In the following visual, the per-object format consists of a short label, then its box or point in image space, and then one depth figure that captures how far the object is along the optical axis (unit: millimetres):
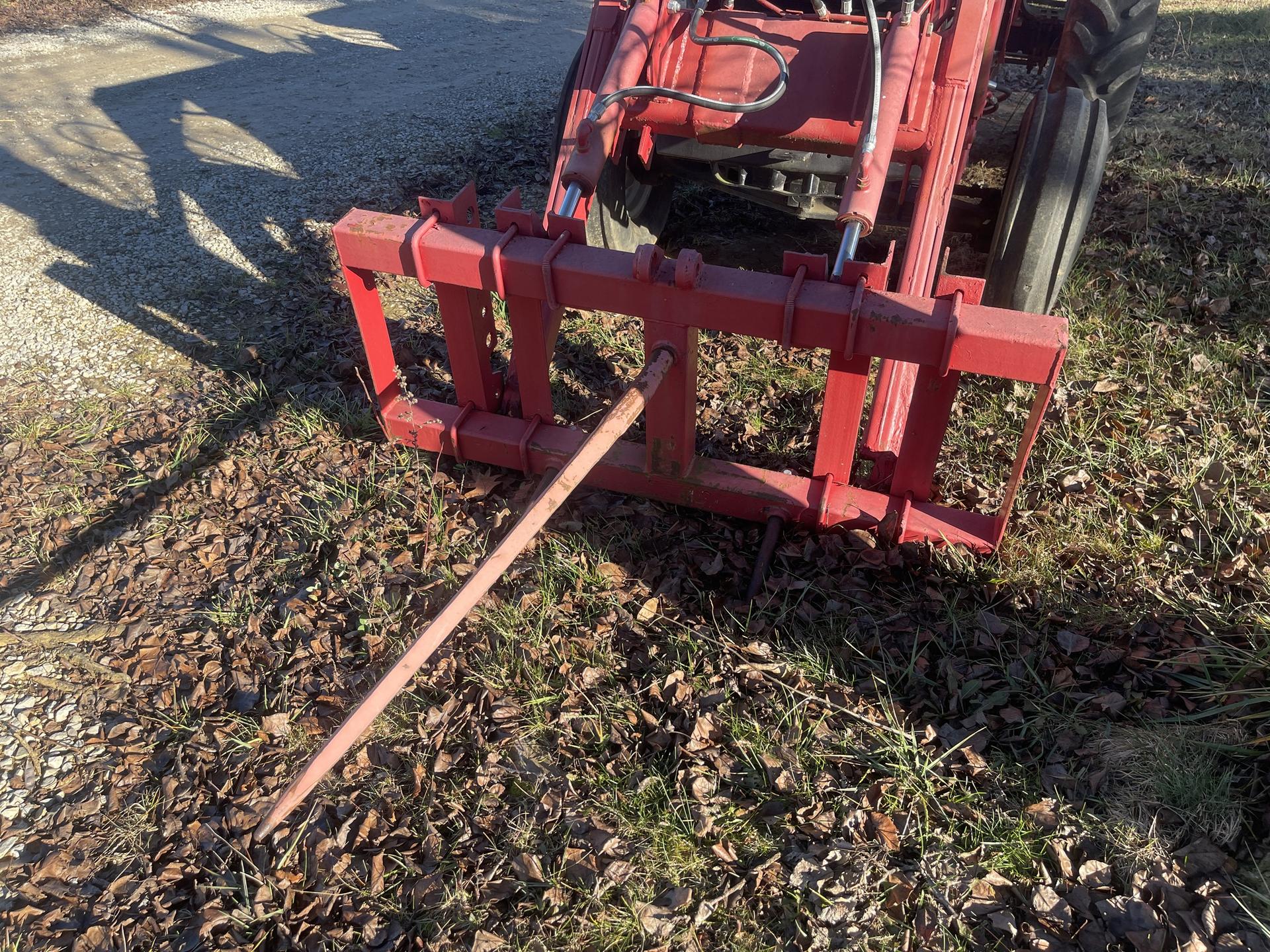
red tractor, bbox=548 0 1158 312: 3082
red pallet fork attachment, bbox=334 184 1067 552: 2576
